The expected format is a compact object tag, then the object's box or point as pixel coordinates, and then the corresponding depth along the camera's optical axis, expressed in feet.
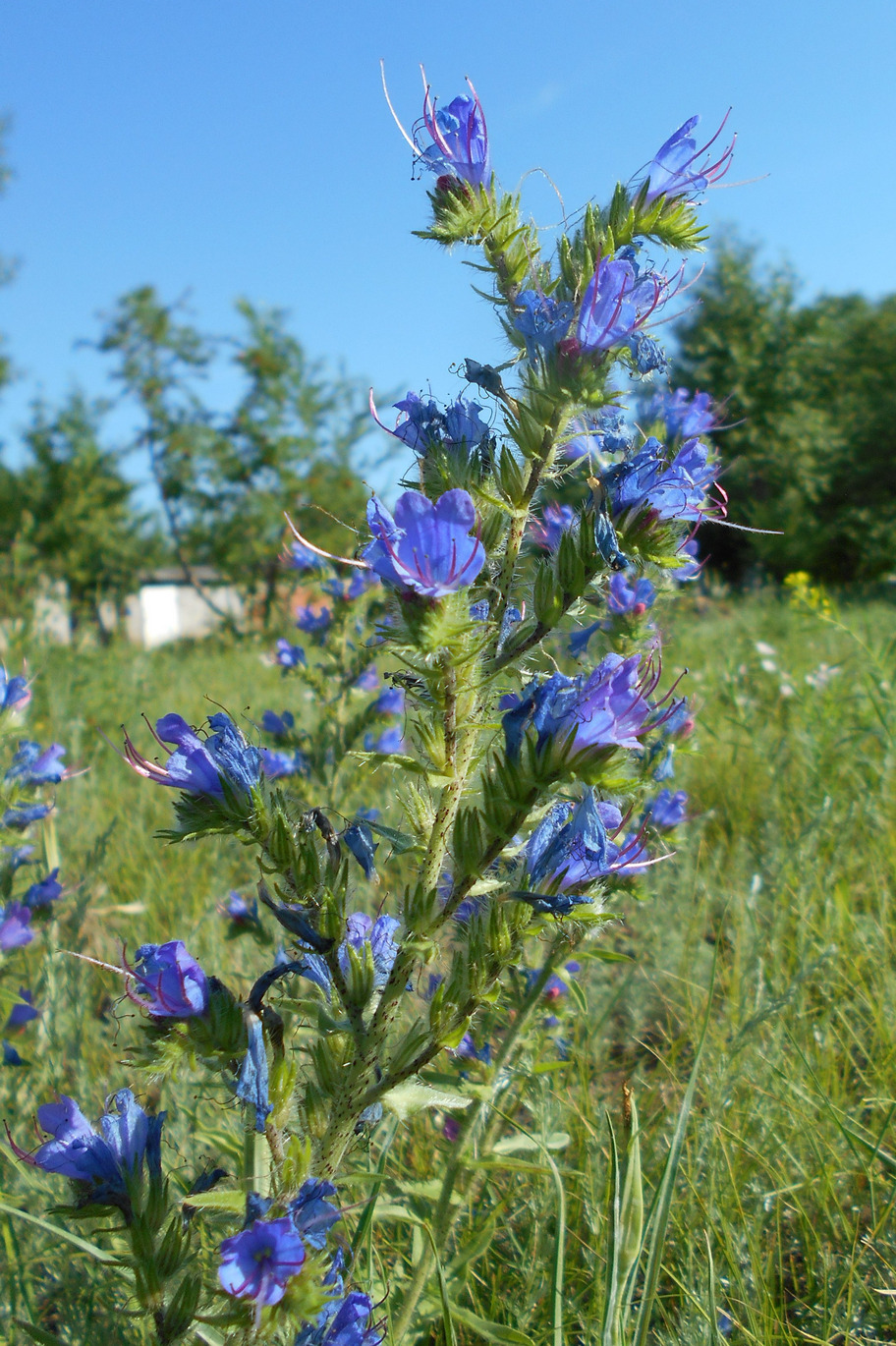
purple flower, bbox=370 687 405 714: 1.87
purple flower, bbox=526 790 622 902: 0.92
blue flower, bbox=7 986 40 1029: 1.30
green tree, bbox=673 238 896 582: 53.39
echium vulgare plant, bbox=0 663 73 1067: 1.32
